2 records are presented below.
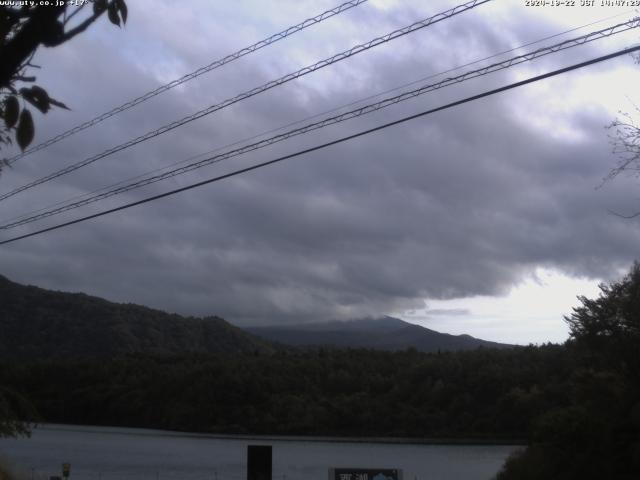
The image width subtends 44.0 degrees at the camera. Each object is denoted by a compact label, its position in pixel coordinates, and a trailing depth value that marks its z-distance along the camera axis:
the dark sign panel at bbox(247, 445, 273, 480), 15.39
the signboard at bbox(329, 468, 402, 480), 14.89
